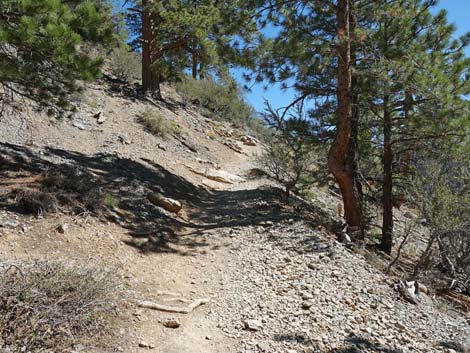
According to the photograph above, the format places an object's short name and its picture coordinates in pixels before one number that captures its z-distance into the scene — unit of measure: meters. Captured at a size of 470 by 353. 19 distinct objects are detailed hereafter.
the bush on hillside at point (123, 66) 16.14
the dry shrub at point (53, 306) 2.62
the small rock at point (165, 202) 6.84
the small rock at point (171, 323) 3.53
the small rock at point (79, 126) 9.63
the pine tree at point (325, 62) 6.52
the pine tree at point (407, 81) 5.89
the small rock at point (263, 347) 3.31
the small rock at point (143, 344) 3.13
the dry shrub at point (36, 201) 4.67
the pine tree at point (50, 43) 3.97
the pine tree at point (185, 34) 7.04
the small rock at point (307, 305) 4.06
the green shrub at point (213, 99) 19.12
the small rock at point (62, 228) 4.46
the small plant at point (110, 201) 5.69
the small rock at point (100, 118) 10.51
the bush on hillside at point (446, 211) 5.86
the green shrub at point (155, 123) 11.84
